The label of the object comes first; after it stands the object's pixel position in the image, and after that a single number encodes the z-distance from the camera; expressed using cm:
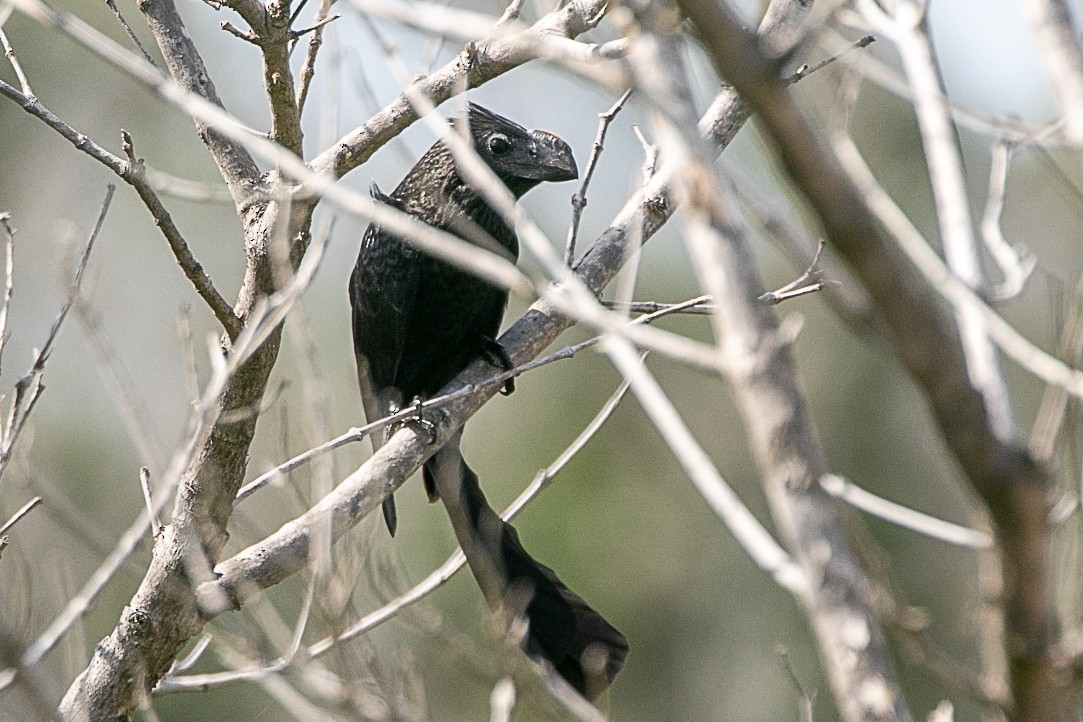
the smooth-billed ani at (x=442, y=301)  755
